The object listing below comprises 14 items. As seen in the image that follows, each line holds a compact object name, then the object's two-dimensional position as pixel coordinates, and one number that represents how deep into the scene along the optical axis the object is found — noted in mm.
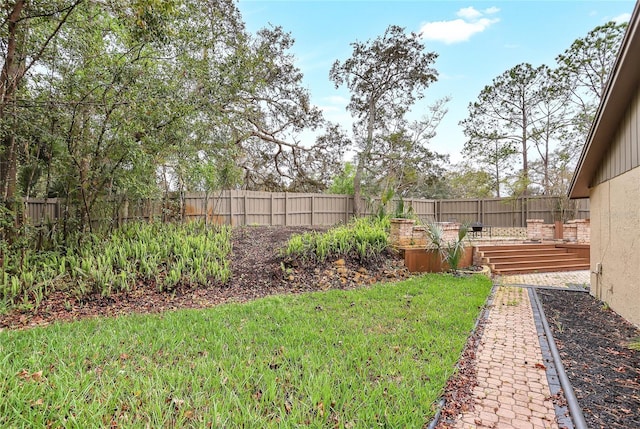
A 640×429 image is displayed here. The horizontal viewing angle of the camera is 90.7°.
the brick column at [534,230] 10594
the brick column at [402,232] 7398
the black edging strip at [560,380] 1998
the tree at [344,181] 15250
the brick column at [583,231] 9375
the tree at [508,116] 15596
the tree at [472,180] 17688
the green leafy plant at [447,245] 6887
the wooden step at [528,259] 8102
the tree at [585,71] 12727
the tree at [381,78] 14430
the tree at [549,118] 14688
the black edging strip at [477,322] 1950
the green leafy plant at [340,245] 6605
